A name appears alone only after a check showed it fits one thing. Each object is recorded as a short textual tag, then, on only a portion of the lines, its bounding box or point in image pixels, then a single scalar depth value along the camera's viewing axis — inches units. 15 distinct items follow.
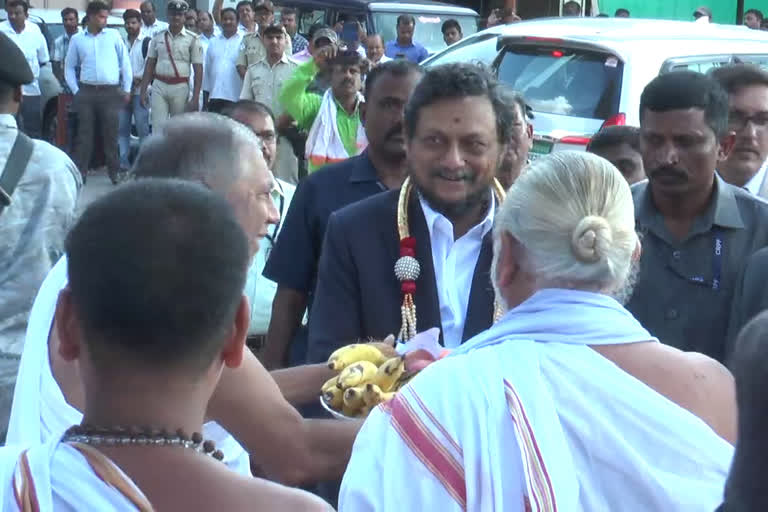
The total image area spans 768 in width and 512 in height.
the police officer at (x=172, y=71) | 603.5
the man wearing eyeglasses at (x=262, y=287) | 199.9
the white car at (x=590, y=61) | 349.1
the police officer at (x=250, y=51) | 572.4
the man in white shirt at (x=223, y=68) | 591.8
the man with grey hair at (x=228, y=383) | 103.6
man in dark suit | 146.2
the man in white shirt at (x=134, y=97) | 616.1
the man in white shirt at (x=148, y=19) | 709.9
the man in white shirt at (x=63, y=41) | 655.8
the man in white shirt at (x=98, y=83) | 571.5
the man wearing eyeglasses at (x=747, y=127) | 205.5
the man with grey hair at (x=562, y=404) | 96.7
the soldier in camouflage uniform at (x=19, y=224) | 164.9
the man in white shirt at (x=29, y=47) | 603.5
